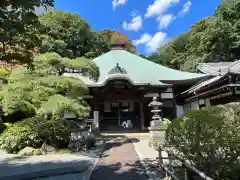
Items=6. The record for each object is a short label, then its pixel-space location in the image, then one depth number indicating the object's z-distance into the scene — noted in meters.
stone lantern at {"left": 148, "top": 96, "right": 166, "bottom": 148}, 7.47
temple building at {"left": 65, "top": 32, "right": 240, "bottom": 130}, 11.43
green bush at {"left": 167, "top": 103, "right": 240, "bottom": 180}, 2.79
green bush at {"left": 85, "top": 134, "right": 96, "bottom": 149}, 6.99
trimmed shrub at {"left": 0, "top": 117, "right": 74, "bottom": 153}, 6.67
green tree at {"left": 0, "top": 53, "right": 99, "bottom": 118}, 6.85
